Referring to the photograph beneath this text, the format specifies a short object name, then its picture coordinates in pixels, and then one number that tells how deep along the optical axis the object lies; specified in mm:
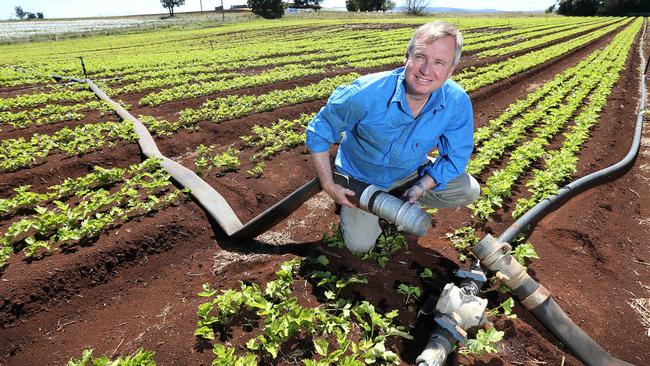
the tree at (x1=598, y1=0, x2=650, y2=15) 61125
